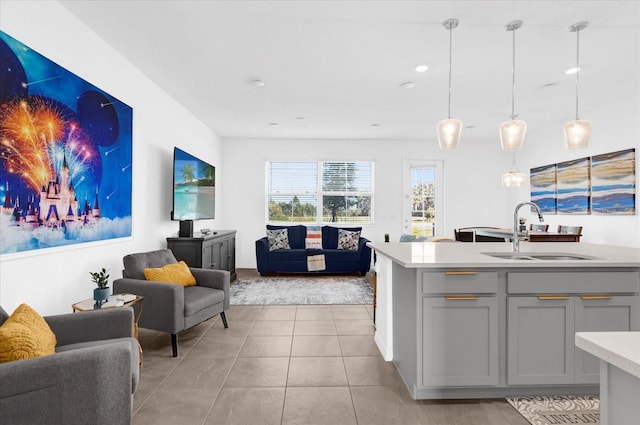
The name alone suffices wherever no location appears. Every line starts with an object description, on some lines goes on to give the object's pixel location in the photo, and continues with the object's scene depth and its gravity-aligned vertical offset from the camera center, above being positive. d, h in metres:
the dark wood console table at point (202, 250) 4.32 -0.52
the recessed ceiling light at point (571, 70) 3.71 +1.51
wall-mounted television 4.35 +0.30
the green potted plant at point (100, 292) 2.48 -0.59
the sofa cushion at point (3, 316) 1.76 -0.55
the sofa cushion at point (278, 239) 6.66 -0.56
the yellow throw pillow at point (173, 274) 3.17 -0.61
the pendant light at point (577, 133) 2.71 +0.61
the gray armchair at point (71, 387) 1.40 -0.76
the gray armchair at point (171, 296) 2.85 -0.77
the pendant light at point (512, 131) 2.81 +0.64
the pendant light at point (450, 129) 2.82 +0.66
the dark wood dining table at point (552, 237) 4.75 -0.34
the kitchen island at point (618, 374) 0.74 -0.36
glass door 7.46 +0.31
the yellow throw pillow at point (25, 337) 1.54 -0.60
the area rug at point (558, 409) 2.00 -1.17
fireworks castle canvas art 2.15 +0.38
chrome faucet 2.64 -0.22
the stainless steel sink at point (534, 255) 2.56 -0.32
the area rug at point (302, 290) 4.76 -1.22
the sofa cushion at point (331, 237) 6.93 -0.53
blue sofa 6.45 -0.90
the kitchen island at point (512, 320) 2.15 -0.67
